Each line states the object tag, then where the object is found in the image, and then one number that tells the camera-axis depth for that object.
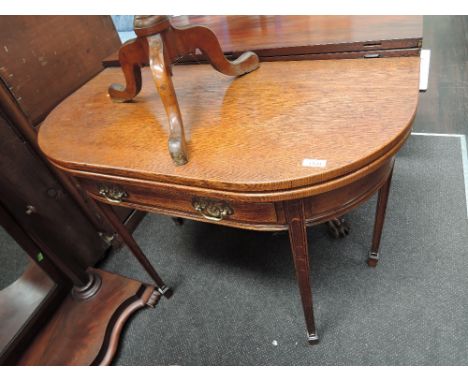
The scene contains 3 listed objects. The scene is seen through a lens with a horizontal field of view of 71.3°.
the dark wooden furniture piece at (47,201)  0.92
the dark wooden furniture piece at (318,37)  0.75
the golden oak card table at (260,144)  0.54
